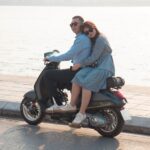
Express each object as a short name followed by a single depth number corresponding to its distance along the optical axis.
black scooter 7.71
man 7.92
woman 7.78
